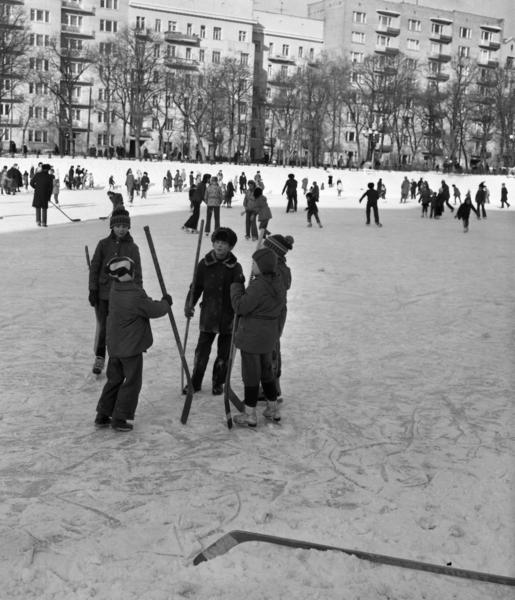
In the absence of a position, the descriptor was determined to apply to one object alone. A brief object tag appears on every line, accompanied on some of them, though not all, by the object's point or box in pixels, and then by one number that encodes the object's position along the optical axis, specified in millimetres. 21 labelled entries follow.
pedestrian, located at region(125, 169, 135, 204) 27781
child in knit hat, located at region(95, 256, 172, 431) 4863
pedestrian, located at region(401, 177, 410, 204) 40469
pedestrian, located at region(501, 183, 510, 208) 39094
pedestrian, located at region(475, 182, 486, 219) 29938
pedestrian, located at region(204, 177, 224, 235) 16922
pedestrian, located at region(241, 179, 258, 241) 16453
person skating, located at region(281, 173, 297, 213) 26375
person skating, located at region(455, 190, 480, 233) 22703
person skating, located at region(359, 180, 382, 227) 22702
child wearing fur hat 5453
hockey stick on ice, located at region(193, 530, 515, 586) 3439
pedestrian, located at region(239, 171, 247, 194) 40706
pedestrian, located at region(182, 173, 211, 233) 17319
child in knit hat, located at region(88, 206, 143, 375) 6027
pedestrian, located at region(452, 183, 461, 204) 39156
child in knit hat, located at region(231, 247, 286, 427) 4992
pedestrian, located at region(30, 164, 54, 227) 16891
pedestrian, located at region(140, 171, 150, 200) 34219
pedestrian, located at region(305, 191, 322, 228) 21641
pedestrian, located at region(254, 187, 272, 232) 15938
